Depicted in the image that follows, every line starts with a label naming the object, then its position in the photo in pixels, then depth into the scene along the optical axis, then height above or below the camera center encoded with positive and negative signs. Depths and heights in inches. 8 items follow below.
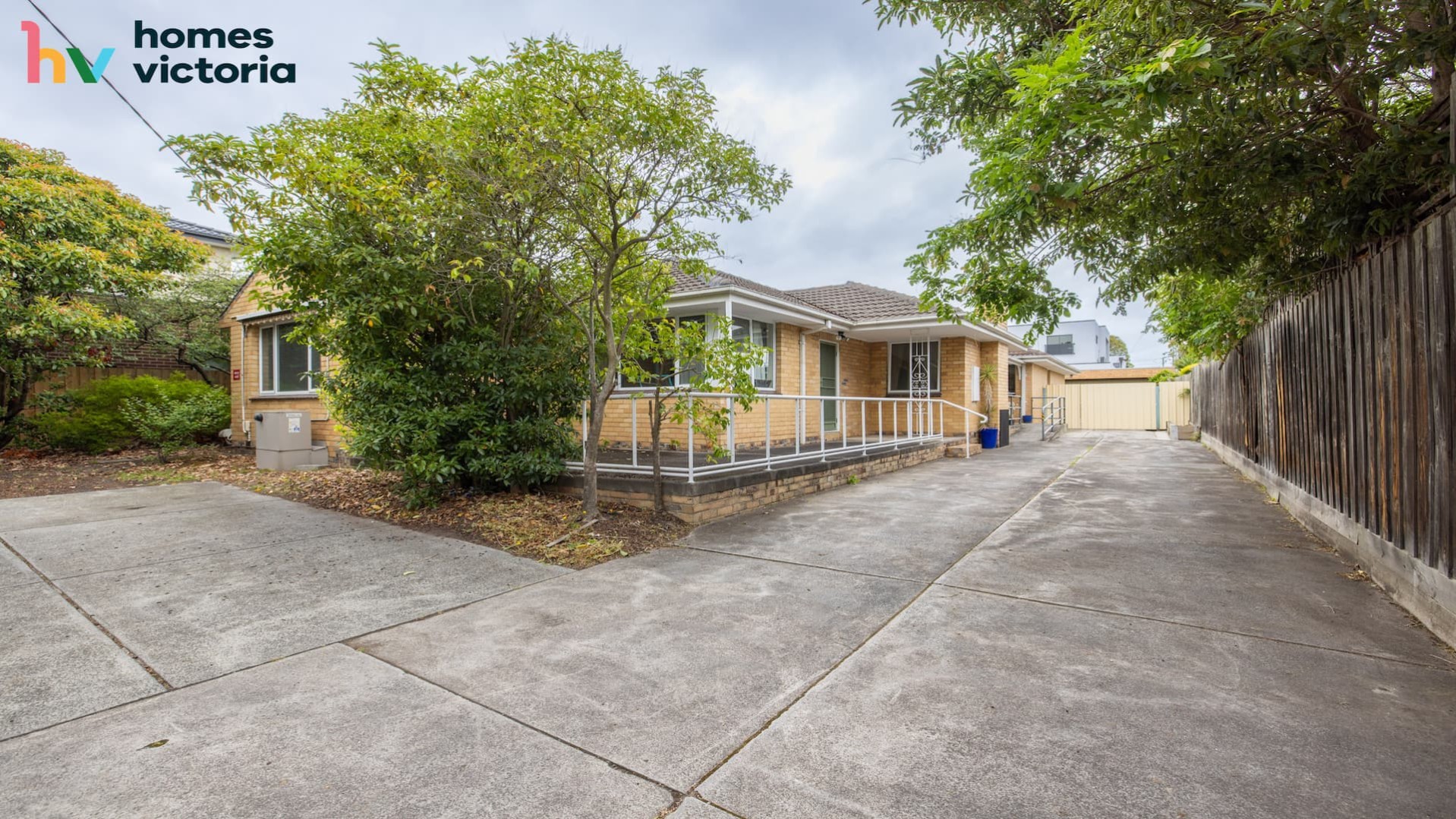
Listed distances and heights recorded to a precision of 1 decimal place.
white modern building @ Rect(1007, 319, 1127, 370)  1699.1 +170.2
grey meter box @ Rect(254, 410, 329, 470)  414.3 -14.2
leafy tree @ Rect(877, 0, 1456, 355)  122.0 +64.2
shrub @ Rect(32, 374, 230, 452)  442.3 +4.7
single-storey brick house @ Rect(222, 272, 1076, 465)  401.1 +45.3
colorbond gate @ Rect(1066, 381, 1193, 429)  927.7 +2.4
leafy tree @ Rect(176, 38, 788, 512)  198.8 +68.6
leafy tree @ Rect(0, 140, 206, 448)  385.1 +101.4
